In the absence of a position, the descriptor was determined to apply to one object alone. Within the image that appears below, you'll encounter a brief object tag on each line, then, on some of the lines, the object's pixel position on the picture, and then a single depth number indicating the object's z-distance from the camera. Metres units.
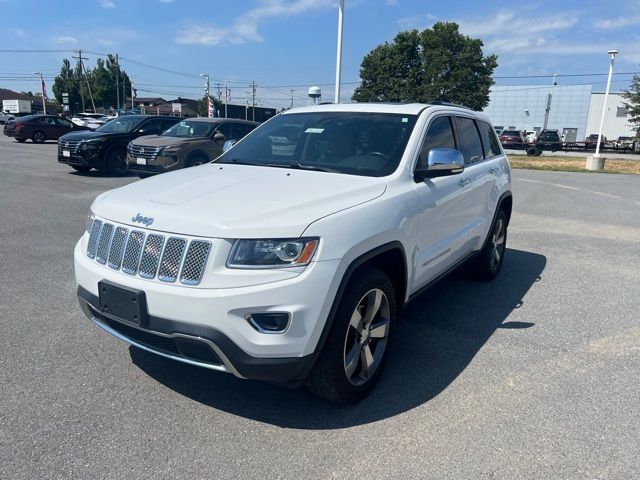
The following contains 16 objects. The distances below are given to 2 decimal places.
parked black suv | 13.42
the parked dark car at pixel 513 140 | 41.66
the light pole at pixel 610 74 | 24.75
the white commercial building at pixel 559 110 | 74.12
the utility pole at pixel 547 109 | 78.31
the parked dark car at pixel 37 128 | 25.80
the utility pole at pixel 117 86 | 79.23
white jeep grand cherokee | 2.53
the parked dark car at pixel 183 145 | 11.44
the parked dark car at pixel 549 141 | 40.70
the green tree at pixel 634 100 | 43.31
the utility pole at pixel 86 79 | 78.79
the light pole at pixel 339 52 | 17.44
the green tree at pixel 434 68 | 49.50
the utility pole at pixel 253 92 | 100.46
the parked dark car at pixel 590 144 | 45.03
